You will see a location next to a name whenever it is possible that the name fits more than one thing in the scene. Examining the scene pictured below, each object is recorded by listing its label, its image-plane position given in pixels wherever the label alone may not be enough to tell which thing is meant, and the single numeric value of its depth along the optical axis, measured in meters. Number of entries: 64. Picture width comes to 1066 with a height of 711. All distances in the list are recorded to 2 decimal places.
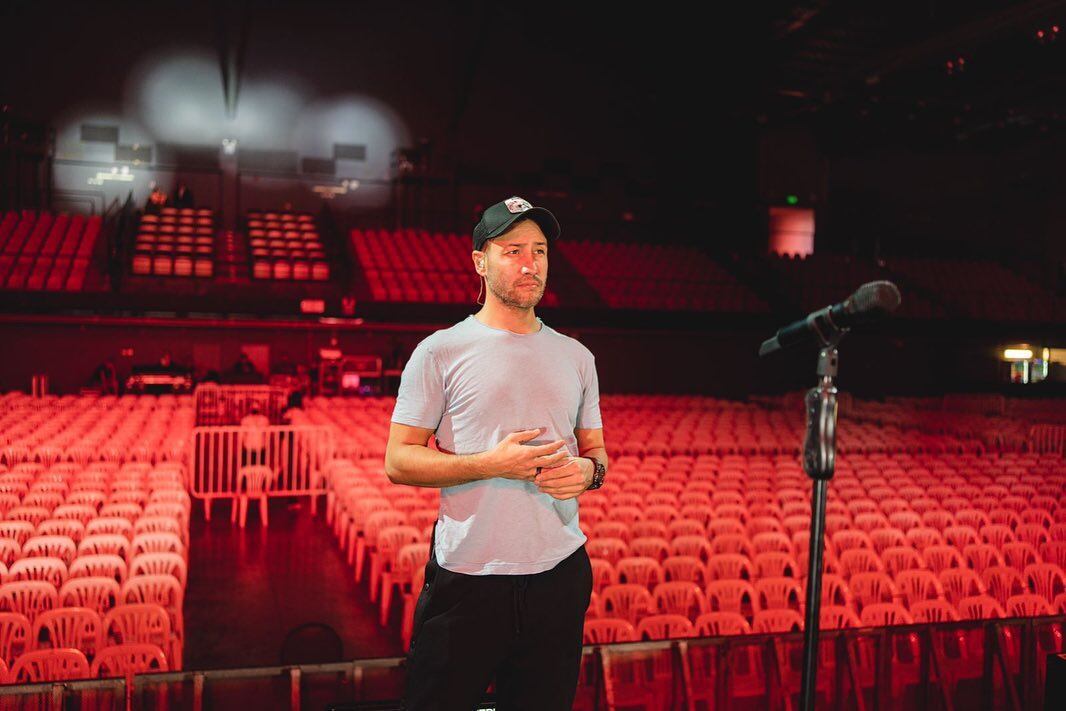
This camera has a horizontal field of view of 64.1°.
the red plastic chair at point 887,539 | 7.07
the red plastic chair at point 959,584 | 6.14
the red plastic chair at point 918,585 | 6.06
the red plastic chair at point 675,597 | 5.61
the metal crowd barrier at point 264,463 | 9.91
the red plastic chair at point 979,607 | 5.64
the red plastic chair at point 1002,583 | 6.21
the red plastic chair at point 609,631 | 5.03
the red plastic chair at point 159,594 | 5.37
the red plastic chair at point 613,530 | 7.00
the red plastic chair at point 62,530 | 6.43
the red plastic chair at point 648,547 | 6.64
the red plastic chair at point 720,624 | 5.08
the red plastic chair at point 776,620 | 5.21
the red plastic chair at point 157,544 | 6.24
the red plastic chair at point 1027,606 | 5.73
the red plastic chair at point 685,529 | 7.23
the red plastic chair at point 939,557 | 6.88
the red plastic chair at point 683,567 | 6.15
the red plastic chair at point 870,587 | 5.99
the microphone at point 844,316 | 1.70
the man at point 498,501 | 1.73
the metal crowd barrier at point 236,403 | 13.84
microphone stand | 1.91
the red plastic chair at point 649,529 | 7.37
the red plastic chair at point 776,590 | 5.75
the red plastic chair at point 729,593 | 5.66
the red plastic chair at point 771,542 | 7.15
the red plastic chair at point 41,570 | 5.49
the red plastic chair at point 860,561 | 6.63
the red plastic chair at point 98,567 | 5.50
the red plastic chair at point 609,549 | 6.48
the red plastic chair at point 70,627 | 4.70
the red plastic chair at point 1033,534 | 7.71
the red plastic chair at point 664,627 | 5.03
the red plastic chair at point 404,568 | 6.54
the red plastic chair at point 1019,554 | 6.91
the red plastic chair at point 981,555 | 6.93
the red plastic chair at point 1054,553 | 7.07
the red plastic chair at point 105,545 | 6.14
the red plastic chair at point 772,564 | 6.46
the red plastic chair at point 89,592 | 5.30
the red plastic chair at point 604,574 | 5.96
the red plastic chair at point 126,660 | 4.38
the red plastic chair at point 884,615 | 5.50
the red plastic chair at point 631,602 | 5.50
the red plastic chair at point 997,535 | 7.56
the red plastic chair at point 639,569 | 6.15
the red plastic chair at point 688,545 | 6.97
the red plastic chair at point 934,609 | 5.56
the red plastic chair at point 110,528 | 6.43
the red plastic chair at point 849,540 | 6.95
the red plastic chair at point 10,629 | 4.71
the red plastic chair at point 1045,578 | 6.58
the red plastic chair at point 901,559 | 6.81
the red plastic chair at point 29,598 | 5.09
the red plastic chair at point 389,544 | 6.94
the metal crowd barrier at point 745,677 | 3.40
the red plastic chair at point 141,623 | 4.84
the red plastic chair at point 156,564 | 5.69
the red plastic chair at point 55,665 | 4.16
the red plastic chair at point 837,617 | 5.47
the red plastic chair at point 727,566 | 6.27
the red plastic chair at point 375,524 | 7.38
